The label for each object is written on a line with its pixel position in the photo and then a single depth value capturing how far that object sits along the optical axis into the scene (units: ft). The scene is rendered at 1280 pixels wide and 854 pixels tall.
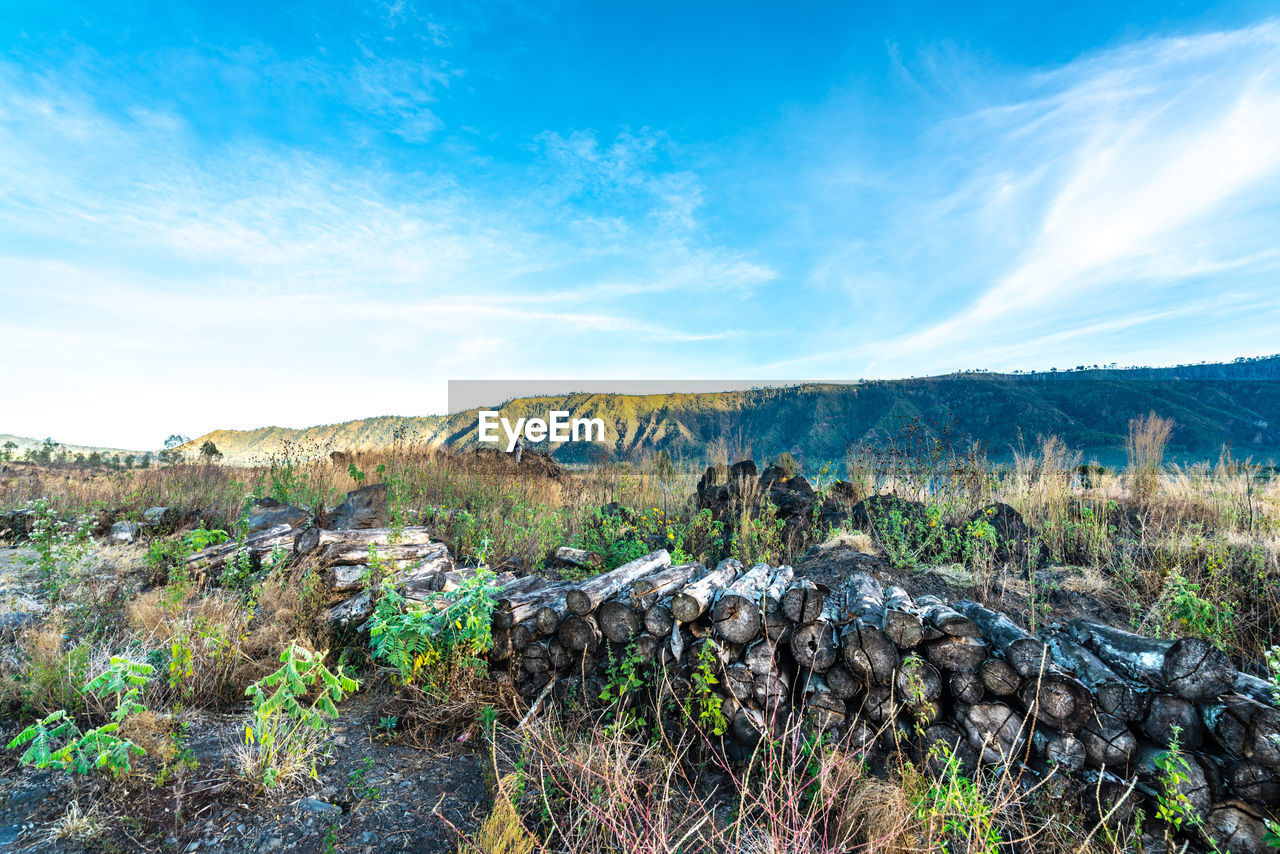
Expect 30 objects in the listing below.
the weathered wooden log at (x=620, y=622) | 10.85
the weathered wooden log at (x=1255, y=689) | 7.43
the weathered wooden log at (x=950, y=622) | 8.77
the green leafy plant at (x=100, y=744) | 6.90
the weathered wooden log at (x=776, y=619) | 9.95
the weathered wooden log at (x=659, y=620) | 10.57
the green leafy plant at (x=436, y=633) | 10.72
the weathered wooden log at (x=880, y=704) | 9.00
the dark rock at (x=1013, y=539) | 18.48
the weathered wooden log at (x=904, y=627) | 8.89
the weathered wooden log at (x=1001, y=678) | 8.32
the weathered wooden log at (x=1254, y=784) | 6.77
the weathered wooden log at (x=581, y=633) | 11.16
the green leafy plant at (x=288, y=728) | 7.57
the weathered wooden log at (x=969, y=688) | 8.62
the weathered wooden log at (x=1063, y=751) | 7.93
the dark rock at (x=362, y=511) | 22.86
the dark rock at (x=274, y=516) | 21.65
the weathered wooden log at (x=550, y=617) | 11.40
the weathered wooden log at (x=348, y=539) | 15.94
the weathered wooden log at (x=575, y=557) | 20.04
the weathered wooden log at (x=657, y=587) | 11.00
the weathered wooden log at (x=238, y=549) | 16.88
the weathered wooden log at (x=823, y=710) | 9.30
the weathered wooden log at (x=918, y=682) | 8.71
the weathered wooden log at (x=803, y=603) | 9.74
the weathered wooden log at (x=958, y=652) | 8.69
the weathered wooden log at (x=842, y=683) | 9.35
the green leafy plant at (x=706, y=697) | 9.28
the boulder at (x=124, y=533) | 23.07
